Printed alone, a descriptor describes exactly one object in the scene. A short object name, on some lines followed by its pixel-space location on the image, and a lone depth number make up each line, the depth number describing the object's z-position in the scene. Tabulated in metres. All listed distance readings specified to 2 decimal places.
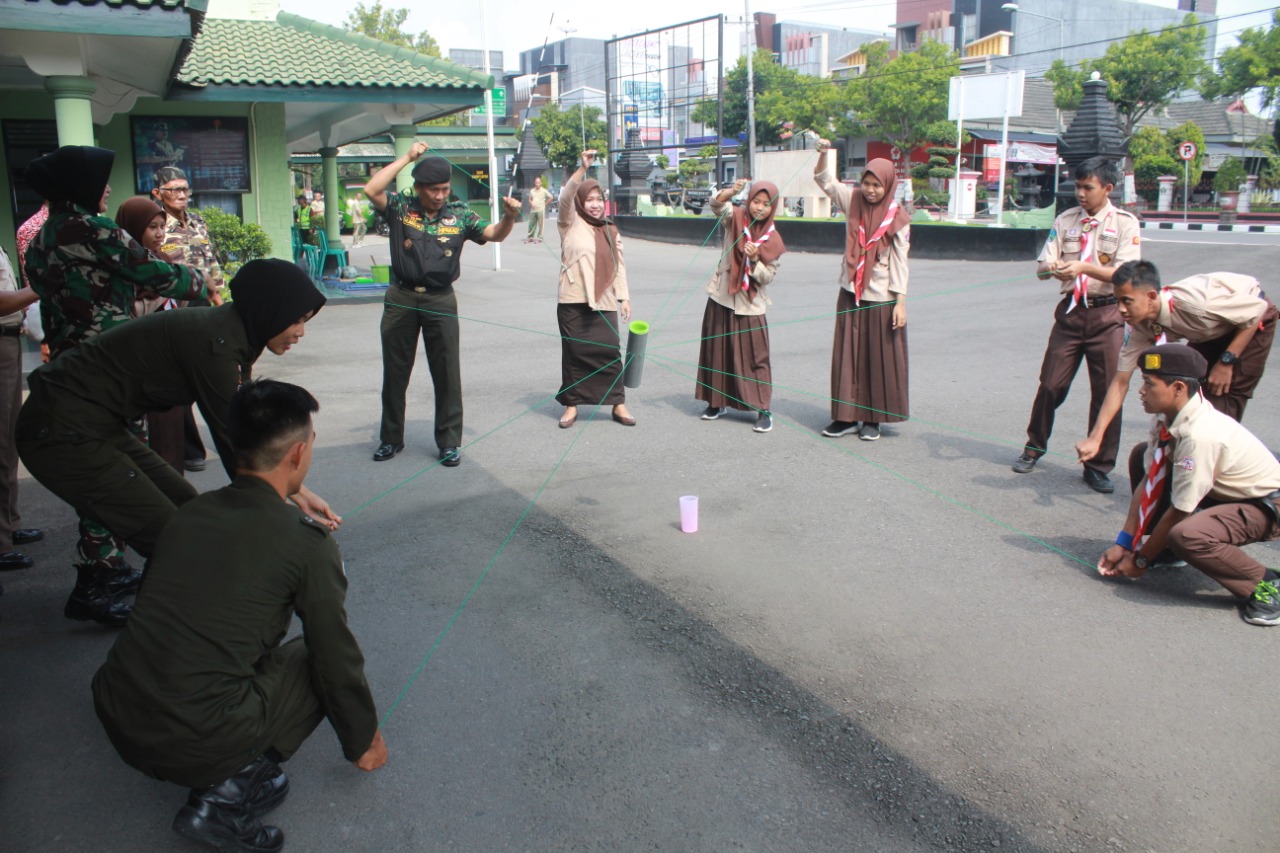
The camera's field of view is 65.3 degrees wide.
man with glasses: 6.48
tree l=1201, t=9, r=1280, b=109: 38.81
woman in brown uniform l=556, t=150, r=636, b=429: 7.35
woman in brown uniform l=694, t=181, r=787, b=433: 7.18
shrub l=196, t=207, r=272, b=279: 13.33
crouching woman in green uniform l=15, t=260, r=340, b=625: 3.42
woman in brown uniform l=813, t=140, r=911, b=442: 6.84
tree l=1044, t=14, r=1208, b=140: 41.75
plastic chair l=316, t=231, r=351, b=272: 18.89
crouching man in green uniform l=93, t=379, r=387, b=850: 2.59
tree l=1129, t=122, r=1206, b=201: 39.31
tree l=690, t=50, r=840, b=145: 56.29
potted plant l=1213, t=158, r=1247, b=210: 37.16
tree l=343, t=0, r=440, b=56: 44.59
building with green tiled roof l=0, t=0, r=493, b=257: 13.22
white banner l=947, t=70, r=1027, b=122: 25.50
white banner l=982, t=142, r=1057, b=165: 44.72
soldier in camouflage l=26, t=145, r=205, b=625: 4.11
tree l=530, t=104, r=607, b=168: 67.94
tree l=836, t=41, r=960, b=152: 50.38
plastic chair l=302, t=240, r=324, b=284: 18.38
